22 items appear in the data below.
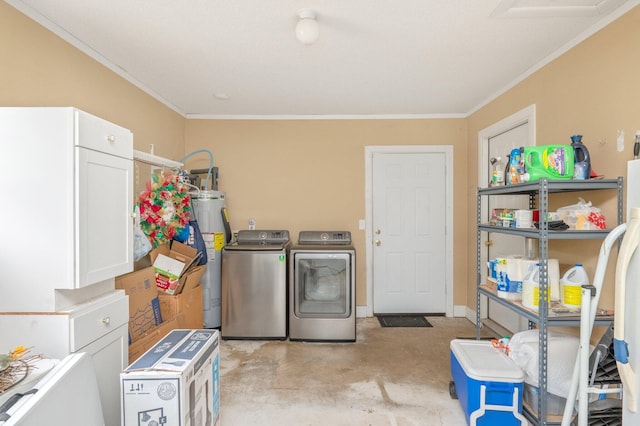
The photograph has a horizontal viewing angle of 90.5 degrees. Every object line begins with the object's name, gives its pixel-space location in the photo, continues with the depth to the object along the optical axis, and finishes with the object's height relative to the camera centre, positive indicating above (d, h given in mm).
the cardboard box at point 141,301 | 2027 -604
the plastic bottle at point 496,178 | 2139 +238
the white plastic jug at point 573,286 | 1685 -392
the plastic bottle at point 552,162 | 1726 +277
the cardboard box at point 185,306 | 2455 -764
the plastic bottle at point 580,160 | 1733 +293
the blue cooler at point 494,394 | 1710 -984
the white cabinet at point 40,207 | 1332 +21
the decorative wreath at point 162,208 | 2475 +35
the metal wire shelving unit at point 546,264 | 1646 -267
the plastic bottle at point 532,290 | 1742 -432
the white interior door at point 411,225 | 3662 -143
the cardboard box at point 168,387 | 1311 -743
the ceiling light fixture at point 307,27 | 1722 +1012
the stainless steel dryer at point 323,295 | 3020 -806
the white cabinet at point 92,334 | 1335 -539
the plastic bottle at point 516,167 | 1852 +274
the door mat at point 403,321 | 3418 -1200
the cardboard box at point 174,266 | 2516 -441
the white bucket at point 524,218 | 1880 -31
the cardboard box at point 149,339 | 1881 -814
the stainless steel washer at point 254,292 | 3057 -769
